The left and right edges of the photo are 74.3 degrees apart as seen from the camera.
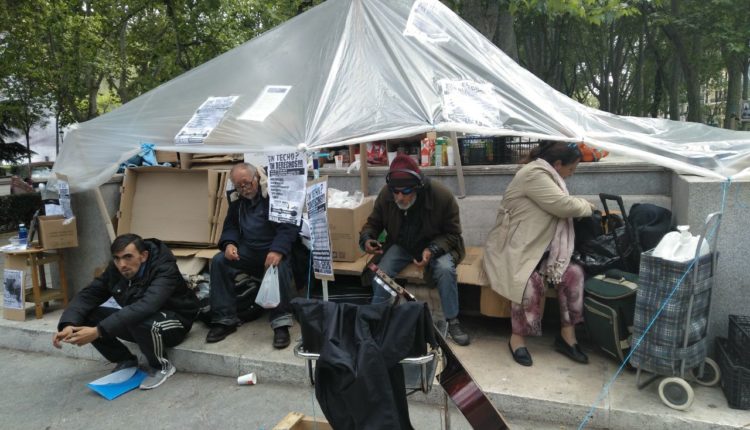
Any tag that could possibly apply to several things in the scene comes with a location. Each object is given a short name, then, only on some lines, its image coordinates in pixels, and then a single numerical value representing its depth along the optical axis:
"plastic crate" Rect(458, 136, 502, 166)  5.79
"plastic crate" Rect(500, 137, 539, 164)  5.80
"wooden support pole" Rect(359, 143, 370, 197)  5.54
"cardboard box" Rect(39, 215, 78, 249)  4.98
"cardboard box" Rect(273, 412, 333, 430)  2.69
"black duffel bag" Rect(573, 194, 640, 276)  3.68
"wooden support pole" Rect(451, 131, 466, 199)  5.11
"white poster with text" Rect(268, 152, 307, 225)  3.28
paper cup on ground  3.89
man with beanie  3.88
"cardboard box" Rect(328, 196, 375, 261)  4.77
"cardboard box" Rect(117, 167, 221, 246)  5.63
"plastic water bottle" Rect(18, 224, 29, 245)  5.13
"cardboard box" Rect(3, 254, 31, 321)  5.03
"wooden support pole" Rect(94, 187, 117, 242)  5.09
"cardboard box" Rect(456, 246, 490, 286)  3.98
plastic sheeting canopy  3.23
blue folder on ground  3.84
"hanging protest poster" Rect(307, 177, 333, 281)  3.26
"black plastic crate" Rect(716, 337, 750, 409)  2.89
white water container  2.95
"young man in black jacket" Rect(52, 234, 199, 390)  3.69
